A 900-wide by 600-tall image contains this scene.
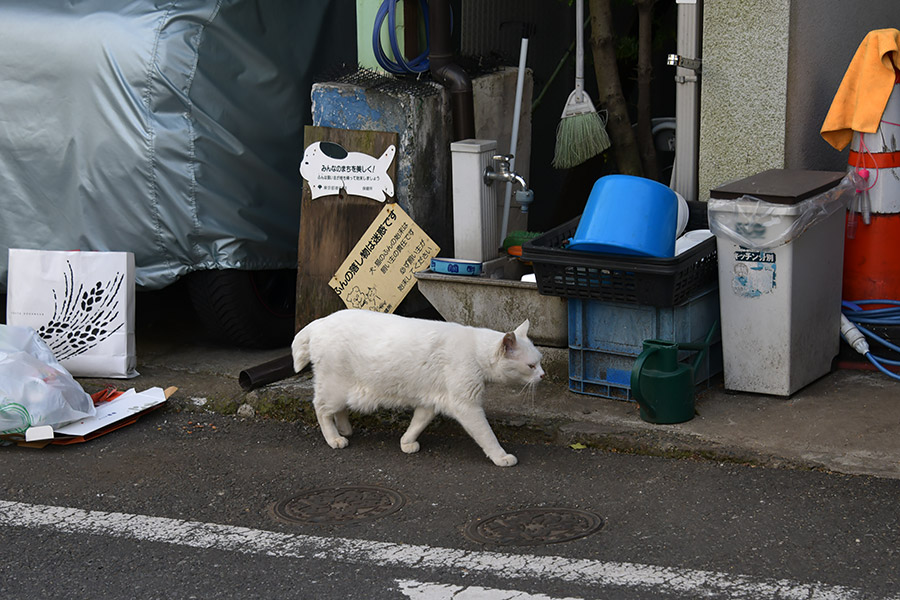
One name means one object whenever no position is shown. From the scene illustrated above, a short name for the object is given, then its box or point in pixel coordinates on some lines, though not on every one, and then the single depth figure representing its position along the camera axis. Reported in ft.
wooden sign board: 19.84
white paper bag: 19.24
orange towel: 17.22
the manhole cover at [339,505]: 13.56
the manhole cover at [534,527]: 12.66
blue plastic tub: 15.66
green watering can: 15.39
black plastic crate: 15.60
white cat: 14.88
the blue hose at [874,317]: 17.31
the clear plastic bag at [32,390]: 16.12
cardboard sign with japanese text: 19.66
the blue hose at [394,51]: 20.26
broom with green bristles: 21.15
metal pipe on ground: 18.04
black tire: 19.99
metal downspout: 20.10
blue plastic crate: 16.28
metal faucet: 19.29
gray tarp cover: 19.47
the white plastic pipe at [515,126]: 20.51
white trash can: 15.71
